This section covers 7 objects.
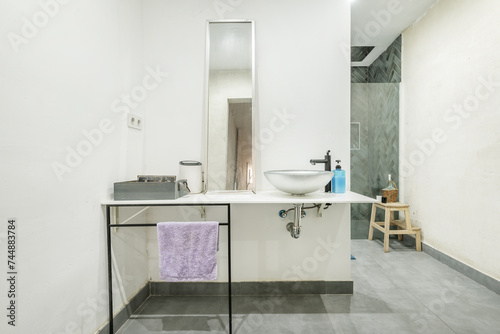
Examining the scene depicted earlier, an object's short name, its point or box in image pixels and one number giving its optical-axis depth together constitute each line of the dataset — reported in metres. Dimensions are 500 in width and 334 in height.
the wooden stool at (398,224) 2.71
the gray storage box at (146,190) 1.41
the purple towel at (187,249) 1.40
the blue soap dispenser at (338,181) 1.65
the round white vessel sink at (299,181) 1.43
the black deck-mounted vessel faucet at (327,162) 1.71
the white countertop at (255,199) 1.37
